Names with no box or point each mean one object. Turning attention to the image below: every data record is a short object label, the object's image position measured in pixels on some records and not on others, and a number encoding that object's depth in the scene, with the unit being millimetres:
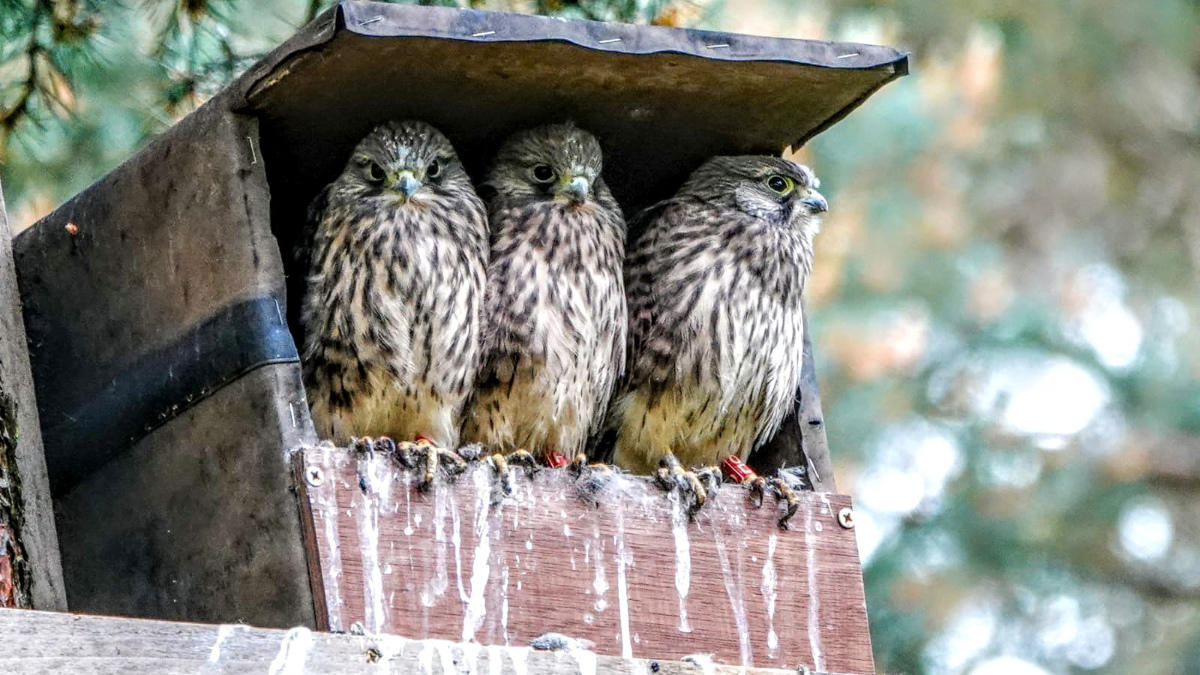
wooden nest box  7340
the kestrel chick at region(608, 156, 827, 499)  9648
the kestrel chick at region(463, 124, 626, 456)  9117
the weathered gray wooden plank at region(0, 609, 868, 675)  6047
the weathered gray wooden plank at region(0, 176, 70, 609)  8195
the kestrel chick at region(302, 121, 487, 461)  8719
